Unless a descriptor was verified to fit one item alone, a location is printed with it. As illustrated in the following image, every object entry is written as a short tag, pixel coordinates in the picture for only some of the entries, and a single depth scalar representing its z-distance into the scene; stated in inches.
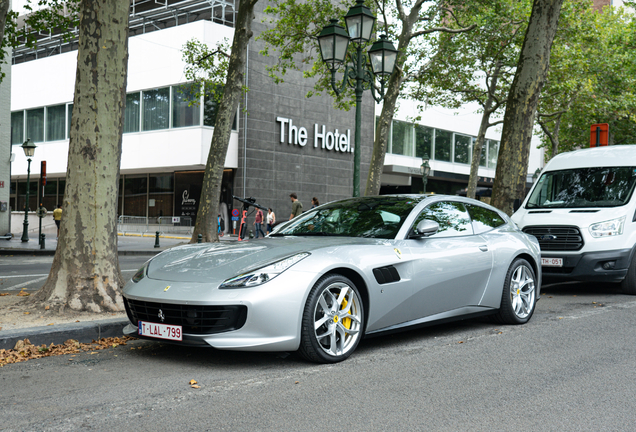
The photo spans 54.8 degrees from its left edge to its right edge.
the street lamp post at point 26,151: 924.5
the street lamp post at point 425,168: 1350.9
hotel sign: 1298.0
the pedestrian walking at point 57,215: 1022.1
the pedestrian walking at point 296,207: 782.9
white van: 360.8
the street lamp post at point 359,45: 492.7
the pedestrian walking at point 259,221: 886.4
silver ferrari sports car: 177.2
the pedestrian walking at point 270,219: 896.3
